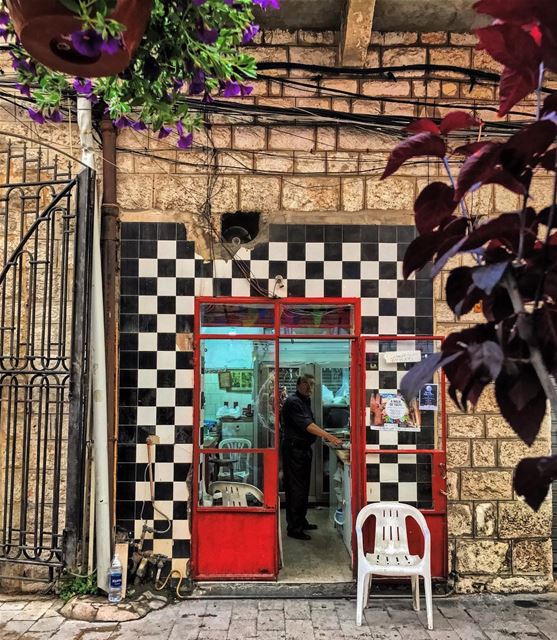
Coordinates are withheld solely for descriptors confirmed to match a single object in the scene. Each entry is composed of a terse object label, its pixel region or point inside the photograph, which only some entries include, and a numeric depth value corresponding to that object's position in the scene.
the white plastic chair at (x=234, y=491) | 4.91
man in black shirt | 6.18
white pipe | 4.52
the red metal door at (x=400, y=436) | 4.94
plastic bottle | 4.43
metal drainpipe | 4.79
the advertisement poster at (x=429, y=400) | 4.99
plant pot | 1.76
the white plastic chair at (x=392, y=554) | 4.18
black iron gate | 4.35
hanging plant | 1.71
